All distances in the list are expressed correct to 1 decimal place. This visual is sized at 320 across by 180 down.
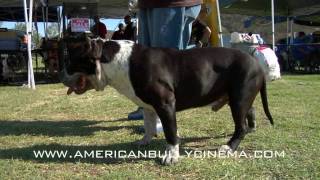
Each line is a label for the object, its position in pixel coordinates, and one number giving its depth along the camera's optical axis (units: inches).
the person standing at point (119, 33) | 518.3
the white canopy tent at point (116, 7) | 556.0
